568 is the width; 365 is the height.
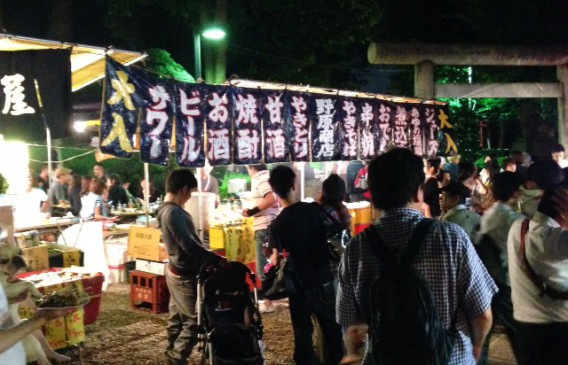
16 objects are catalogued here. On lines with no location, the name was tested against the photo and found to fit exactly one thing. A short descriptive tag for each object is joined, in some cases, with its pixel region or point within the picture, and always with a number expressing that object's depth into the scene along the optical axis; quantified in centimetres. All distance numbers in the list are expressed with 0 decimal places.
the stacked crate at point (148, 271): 862
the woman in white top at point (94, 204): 1075
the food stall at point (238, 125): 713
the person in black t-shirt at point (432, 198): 819
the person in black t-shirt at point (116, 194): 1387
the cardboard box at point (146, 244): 858
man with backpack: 259
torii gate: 1430
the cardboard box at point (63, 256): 873
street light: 1701
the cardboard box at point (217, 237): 921
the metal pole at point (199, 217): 935
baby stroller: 525
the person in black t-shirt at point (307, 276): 566
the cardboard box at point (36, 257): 793
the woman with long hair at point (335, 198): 663
